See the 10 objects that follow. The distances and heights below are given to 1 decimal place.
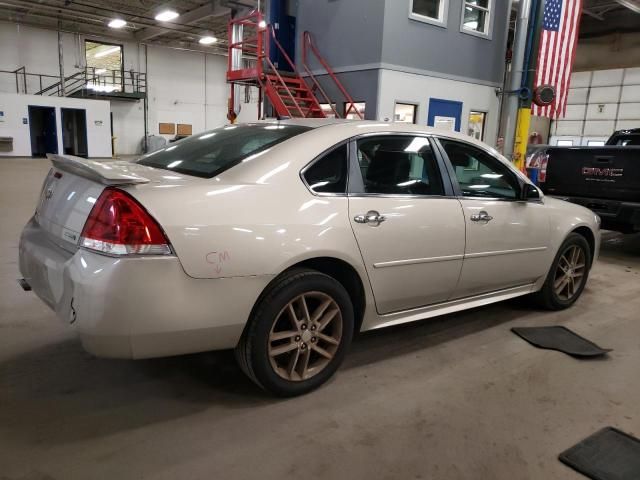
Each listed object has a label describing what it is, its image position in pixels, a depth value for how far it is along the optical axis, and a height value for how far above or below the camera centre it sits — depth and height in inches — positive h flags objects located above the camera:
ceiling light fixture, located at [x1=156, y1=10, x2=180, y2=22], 756.0 +181.8
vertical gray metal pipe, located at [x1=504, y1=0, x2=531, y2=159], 326.6 +52.9
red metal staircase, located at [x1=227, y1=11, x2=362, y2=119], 355.3 +45.6
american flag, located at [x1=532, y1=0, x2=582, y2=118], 364.2 +83.7
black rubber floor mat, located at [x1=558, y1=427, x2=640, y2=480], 86.4 -53.9
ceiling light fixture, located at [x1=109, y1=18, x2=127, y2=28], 801.8 +176.9
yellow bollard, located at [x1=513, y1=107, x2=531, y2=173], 336.8 +12.3
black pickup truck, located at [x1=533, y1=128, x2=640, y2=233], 236.2 -11.5
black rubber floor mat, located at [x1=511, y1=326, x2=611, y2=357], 136.4 -52.7
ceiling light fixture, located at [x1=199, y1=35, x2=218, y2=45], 895.5 +175.6
